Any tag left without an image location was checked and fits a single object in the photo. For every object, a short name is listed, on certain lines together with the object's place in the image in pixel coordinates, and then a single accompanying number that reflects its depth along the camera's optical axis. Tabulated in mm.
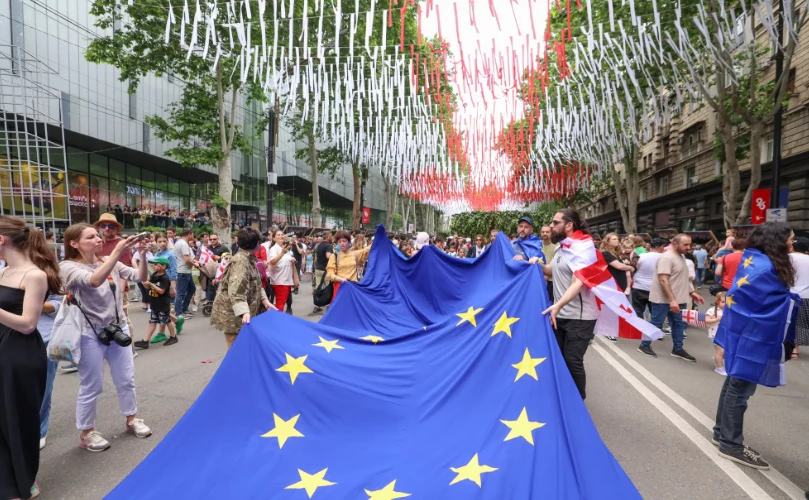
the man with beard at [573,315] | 4172
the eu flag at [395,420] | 2668
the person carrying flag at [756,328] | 3486
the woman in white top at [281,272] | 8125
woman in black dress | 2885
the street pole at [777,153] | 11383
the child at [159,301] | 6872
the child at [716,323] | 5719
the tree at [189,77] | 13820
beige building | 17547
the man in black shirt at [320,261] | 9781
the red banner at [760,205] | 12461
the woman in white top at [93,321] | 3535
